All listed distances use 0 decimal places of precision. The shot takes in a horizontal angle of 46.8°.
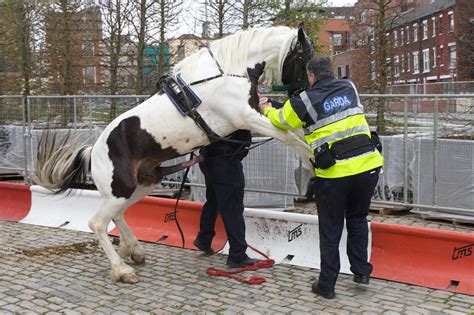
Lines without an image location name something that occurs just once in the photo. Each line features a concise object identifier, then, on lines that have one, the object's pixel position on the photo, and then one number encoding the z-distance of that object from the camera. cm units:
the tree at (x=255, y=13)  1695
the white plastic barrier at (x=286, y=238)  608
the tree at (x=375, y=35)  1527
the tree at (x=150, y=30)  1692
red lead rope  555
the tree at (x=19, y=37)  1786
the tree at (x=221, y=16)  1723
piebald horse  531
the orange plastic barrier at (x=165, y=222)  705
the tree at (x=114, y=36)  1706
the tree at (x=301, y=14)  1712
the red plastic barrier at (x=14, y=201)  874
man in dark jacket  588
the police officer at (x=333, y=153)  475
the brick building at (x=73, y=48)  1752
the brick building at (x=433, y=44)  5381
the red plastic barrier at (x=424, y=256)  520
